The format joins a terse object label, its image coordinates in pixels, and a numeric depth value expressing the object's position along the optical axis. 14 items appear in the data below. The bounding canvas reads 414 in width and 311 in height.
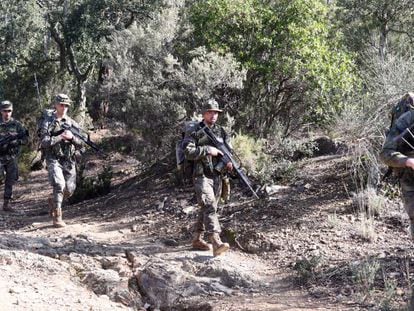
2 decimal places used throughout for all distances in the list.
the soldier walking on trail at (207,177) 6.21
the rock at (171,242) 7.02
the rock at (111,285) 5.45
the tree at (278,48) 9.13
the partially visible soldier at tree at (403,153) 4.38
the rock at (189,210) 8.16
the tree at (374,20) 15.77
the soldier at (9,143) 9.77
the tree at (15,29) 16.23
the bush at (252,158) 8.22
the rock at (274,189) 7.93
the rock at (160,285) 5.45
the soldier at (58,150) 7.88
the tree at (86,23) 15.85
